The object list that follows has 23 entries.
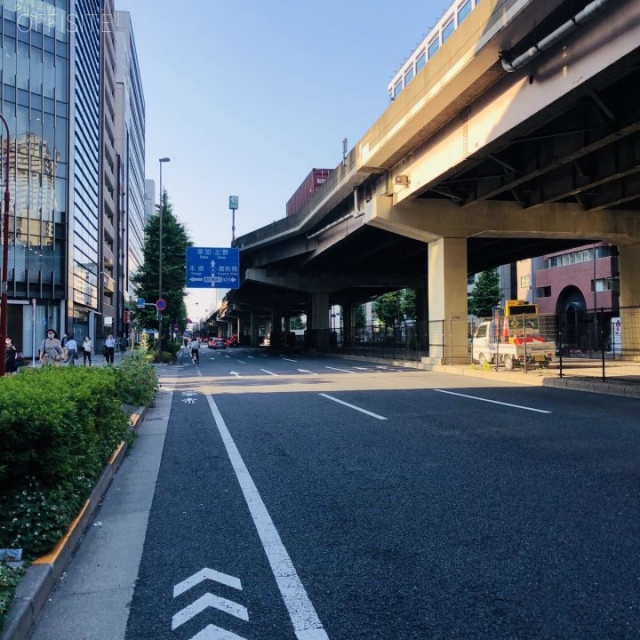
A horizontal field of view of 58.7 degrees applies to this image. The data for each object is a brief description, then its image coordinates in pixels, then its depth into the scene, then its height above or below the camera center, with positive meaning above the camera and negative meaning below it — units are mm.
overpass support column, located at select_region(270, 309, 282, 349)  67125 +1690
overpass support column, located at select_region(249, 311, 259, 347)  87950 +2128
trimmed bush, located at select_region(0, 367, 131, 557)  3879 -947
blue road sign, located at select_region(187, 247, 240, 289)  34031 +4602
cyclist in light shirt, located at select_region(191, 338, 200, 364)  33812 -432
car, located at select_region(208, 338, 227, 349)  70500 +82
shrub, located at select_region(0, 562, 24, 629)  2766 -1261
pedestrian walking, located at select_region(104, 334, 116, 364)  28470 -201
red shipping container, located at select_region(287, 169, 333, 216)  37125 +10692
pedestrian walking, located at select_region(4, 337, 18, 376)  16703 -460
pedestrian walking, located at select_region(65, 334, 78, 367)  26031 -133
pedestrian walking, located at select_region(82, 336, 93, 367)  27719 -240
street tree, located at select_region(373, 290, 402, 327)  82288 +5371
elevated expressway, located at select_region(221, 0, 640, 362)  12133 +6090
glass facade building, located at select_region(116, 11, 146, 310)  74750 +32277
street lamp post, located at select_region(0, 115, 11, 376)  14031 +1210
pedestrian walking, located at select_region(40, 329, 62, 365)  19297 -268
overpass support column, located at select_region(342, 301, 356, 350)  77894 +4082
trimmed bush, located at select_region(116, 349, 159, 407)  11571 -786
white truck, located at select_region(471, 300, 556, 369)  20419 -12
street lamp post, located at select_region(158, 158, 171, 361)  33003 +5834
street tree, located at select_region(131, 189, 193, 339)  39750 +5445
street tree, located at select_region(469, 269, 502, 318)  59812 +5028
